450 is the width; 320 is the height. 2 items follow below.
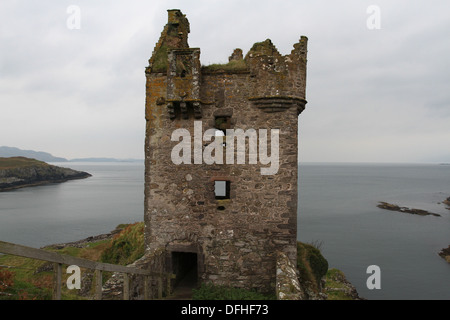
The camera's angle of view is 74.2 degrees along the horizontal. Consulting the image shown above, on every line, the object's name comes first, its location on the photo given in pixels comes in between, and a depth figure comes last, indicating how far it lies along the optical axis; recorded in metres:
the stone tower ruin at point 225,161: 9.55
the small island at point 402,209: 54.47
